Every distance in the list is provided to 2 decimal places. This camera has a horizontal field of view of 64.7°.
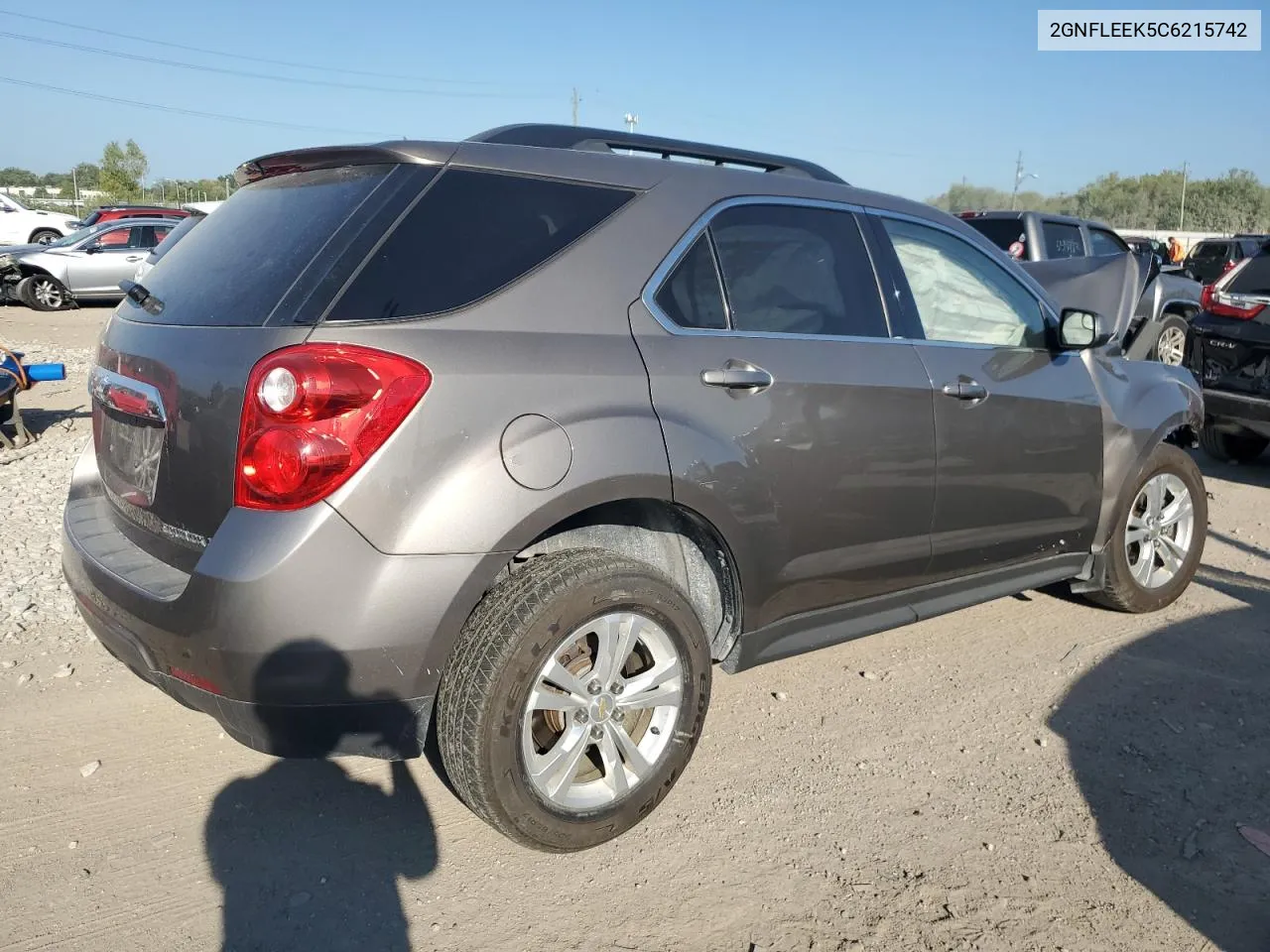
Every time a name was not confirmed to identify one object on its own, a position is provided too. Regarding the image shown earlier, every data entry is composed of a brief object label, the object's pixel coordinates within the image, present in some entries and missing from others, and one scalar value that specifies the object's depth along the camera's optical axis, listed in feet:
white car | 79.51
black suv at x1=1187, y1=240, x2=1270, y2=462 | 21.80
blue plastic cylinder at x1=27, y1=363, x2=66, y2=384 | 23.53
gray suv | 7.64
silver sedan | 55.83
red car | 68.15
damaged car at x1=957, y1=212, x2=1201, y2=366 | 32.09
